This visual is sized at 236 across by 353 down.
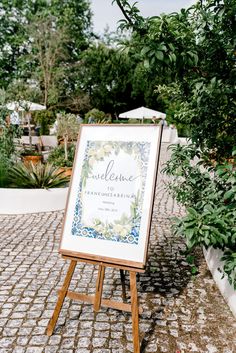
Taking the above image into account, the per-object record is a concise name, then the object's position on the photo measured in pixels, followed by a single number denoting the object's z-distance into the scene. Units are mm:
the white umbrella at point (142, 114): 25622
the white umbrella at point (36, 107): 20050
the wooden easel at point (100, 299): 2646
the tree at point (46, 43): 30078
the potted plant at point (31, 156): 9969
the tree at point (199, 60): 2535
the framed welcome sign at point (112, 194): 2674
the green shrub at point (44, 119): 23719
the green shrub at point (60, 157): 9766
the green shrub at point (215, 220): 2707
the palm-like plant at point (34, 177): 7168
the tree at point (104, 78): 34156
